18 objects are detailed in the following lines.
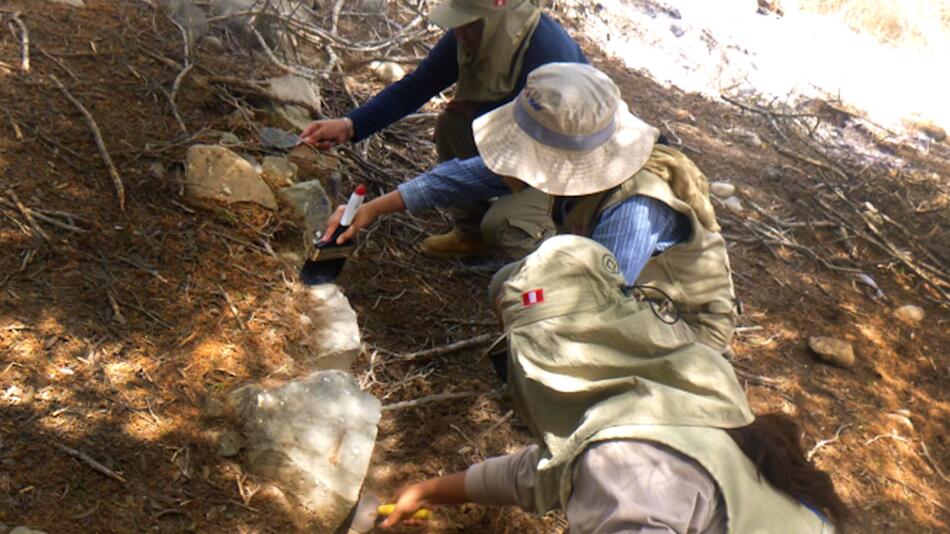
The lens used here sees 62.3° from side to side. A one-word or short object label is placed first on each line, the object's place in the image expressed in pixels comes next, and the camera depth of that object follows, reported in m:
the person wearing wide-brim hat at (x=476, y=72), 2.97
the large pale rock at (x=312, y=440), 2.29
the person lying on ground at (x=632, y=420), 1.59
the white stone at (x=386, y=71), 4.60
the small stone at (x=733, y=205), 5.07
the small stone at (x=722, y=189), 5.13
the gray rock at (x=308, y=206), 3.03
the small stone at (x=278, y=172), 3.12
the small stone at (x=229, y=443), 2.27
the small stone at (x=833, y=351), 3.98
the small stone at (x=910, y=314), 4.54
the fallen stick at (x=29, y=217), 2.46
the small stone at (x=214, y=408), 2.32
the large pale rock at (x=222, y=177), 2.87
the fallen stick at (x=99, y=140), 2.68
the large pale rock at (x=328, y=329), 2.74
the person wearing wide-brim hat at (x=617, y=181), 2.06
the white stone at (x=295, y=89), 3.54
